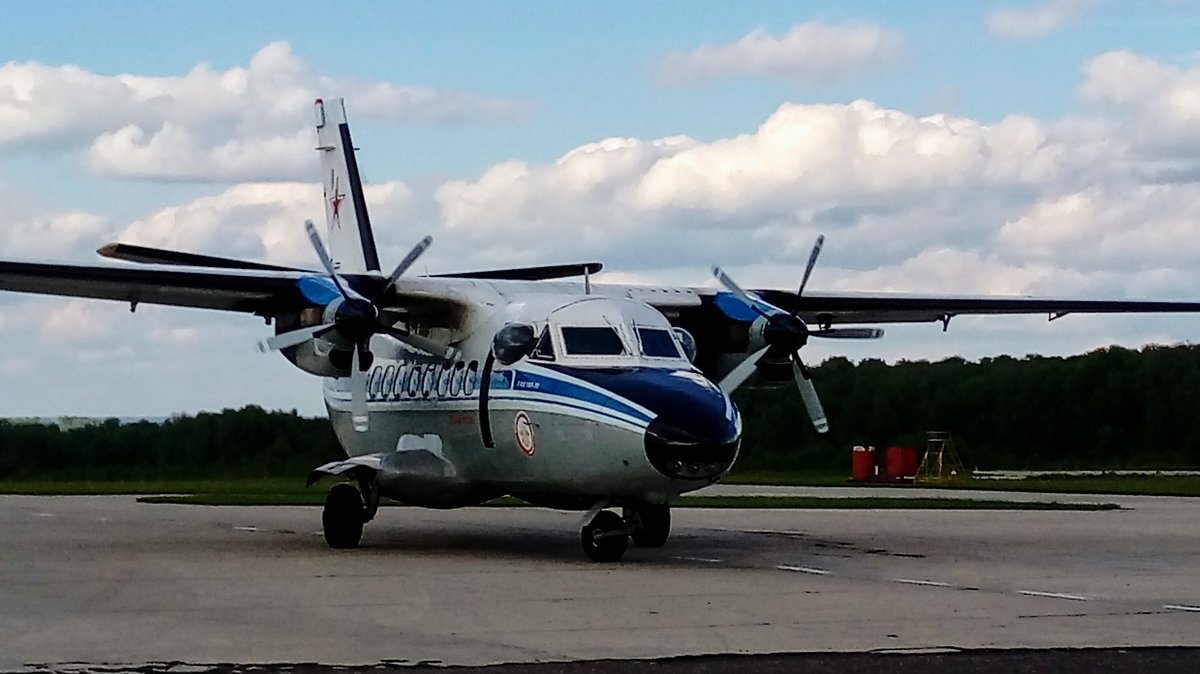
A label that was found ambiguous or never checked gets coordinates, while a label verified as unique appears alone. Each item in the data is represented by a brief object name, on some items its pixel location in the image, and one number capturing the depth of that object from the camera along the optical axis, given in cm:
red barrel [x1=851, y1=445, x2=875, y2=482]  4300
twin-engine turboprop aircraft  1672
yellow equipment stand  4551
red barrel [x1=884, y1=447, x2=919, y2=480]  4325
